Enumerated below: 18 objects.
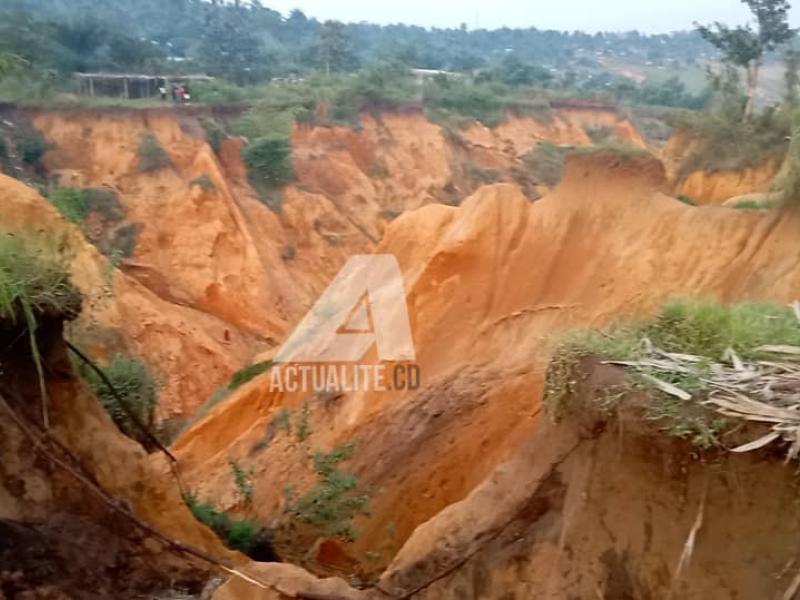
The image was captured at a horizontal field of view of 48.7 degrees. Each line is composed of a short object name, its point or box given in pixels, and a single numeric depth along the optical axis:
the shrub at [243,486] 9.52
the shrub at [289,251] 28.09
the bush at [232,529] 8.84
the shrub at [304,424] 10.04
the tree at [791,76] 18.37
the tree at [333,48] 53.75
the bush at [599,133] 43.28
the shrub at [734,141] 22.11
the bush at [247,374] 15.39
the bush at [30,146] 26.28
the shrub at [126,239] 24.41
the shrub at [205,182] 26.35
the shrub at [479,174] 36.78
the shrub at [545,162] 37.38
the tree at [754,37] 27.09
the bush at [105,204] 25.09
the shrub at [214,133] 30.05
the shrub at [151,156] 27.19
